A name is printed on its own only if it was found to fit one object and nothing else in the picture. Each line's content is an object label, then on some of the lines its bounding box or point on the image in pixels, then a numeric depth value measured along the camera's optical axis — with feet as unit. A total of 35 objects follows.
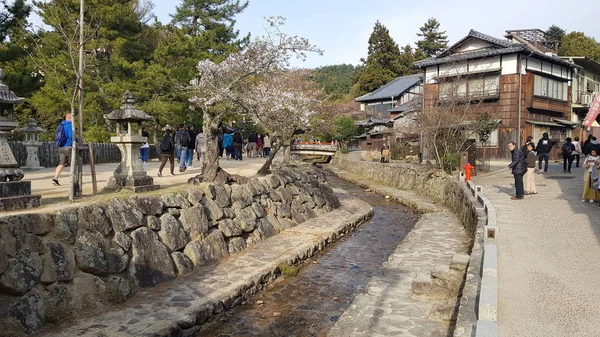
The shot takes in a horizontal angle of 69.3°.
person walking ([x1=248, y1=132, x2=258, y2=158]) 91.54
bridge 124.01
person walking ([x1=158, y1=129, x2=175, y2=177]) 44.39
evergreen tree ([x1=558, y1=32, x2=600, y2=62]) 153.07
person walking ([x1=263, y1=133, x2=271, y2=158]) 96.72
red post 55.31
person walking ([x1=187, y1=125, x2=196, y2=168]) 52.85
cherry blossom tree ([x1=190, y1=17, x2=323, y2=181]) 38.88
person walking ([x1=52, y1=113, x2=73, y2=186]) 33.01
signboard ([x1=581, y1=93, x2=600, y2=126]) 59.57
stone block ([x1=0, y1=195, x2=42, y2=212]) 22.17
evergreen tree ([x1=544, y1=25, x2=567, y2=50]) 131.54
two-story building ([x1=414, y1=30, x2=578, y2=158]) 92.02
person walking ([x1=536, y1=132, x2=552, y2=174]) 63.06
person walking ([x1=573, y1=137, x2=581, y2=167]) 71.75
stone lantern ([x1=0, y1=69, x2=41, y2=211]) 22.54
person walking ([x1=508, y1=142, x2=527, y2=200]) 42.50
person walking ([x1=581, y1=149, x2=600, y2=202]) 39.11
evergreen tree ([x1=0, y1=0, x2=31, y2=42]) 60.29
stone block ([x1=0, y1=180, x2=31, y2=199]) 22.45
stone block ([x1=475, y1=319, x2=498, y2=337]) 13.08
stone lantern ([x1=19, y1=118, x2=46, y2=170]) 51.47
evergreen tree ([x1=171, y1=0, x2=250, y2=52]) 99.09
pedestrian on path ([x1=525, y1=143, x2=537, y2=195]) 44.73
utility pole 27.39
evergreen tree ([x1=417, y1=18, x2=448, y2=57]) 189.37
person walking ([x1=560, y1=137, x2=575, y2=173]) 66.74
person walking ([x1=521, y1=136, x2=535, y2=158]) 45.60
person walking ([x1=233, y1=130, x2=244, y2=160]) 75.87
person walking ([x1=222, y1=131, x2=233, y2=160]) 77.97
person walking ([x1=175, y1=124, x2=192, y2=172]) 51.03
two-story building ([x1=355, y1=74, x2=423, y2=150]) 116.88
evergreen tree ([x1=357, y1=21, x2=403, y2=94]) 176.14
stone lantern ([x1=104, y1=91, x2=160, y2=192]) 31.07
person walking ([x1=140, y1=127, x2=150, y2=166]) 64.44
